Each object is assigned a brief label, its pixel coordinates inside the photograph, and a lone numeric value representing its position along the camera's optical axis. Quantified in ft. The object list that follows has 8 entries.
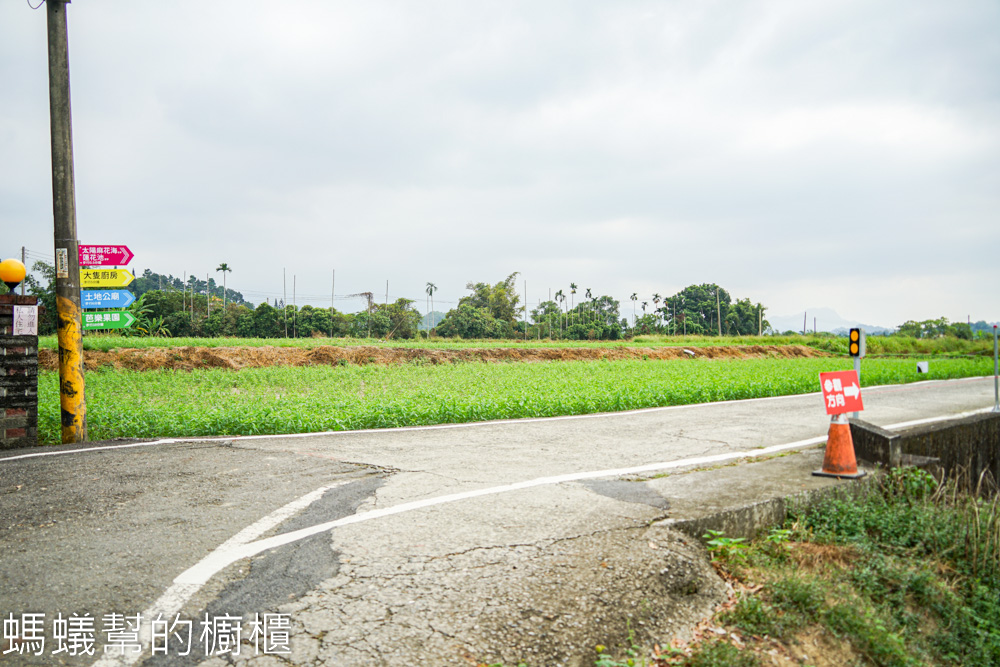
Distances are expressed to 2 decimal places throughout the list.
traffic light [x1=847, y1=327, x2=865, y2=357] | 23.43
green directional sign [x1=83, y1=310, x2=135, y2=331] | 25.99
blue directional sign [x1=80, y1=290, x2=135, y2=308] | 25.84
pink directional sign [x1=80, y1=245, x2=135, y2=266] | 26.25
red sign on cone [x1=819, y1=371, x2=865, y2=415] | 17.74
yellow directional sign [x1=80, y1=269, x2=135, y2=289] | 26.13
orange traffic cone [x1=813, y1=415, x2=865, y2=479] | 17.28
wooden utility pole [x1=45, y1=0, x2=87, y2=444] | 24.70
